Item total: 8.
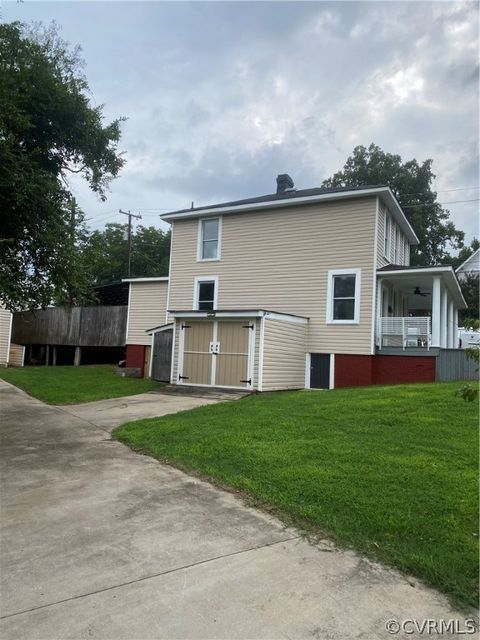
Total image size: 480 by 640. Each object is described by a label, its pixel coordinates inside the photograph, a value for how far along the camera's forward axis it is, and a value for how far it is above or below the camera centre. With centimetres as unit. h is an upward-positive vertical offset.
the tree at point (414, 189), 3612 +1363
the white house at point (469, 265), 3431 +785
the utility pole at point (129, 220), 3556 +1033
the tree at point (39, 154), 789 +367
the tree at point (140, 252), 4178 +948
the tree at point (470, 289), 2751 +506
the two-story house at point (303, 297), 1457 +235
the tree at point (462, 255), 3773 +938
